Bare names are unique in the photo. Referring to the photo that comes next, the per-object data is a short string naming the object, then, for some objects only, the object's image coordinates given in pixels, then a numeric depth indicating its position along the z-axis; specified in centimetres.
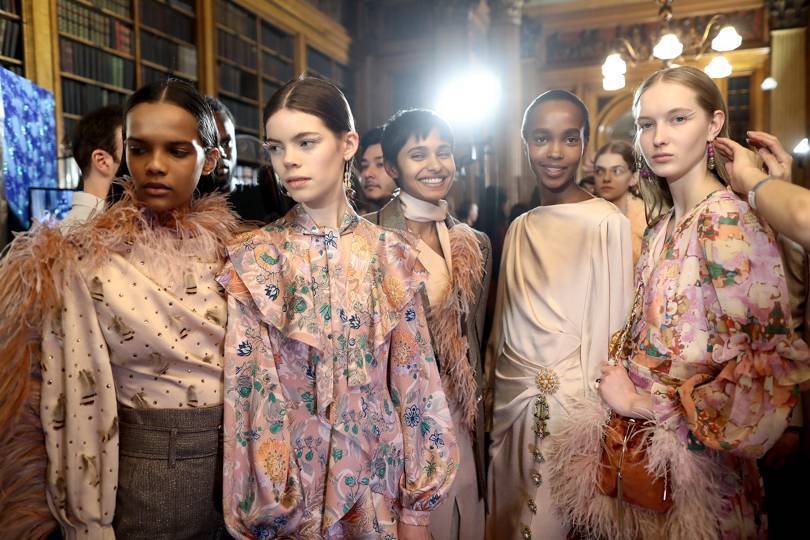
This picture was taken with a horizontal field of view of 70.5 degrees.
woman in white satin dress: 167
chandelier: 397
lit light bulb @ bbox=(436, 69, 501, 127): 595
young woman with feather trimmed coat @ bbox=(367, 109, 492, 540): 170
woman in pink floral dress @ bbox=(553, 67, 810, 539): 112
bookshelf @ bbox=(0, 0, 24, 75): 313
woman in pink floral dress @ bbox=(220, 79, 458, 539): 122
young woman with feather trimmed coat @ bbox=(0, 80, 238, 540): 115
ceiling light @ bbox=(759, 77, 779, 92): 648
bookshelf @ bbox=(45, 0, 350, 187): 359
